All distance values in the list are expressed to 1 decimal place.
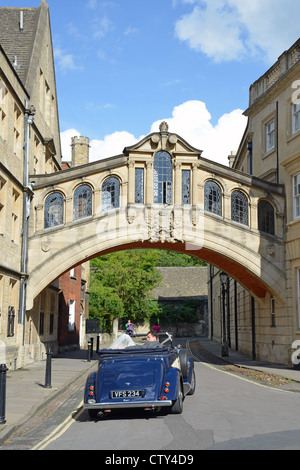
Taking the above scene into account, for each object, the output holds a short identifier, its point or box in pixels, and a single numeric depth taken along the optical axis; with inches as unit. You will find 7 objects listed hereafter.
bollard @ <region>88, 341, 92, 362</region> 922.1
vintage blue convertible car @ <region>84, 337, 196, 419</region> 360.5
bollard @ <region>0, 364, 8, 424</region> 356.6
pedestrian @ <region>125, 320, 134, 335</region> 864.3
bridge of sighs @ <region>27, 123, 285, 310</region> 860.0
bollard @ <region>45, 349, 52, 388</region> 544.1
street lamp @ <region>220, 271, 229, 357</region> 1058.7
